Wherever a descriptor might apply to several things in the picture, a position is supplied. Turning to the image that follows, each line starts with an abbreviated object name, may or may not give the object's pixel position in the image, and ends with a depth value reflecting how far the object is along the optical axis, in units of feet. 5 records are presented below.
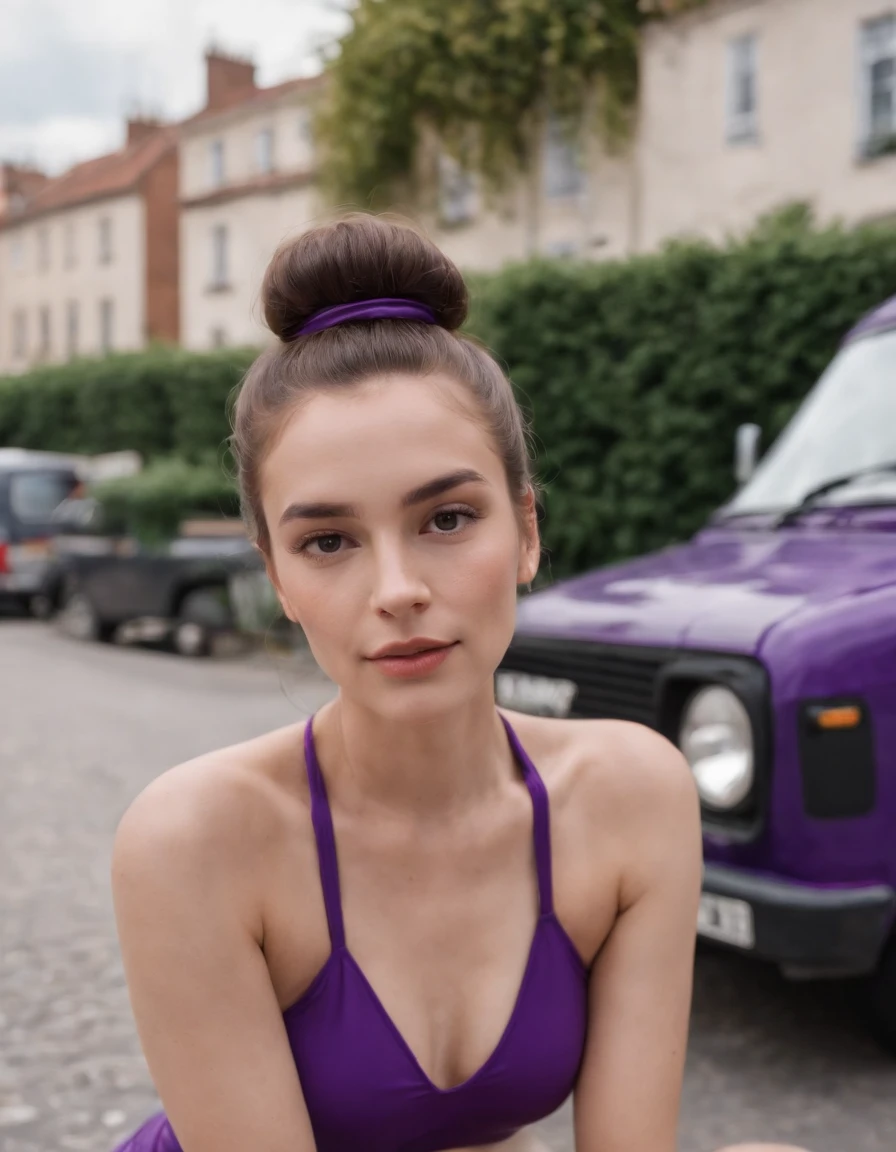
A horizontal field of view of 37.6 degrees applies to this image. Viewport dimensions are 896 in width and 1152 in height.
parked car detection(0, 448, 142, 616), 57.93
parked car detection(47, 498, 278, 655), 45.21
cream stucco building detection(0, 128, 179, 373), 142.92
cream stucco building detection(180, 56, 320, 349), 120.67
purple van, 10.82
